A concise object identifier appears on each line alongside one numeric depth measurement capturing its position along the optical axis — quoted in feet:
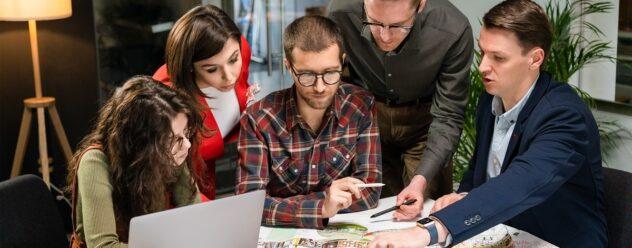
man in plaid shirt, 6.93
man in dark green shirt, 7.89
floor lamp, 12.07
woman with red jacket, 7.13
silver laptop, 4.97
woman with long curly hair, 6.03
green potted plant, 12.08
